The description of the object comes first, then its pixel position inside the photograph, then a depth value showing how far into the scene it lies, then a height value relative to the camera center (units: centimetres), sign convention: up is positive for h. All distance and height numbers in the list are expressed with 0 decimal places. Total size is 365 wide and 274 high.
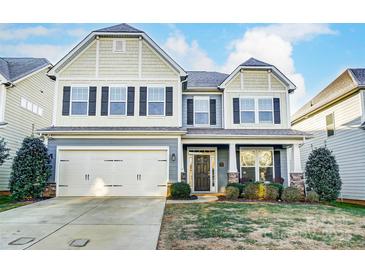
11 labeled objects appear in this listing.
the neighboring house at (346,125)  1253 +202
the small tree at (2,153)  1149 +47
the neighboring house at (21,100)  1384 +356
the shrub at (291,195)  1098 -117
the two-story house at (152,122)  1196 +198
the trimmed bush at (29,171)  1081 -26
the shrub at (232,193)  1134 -113
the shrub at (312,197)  1082 -123
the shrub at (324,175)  1120 -39
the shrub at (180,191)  1105 -103
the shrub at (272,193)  1125 -112
